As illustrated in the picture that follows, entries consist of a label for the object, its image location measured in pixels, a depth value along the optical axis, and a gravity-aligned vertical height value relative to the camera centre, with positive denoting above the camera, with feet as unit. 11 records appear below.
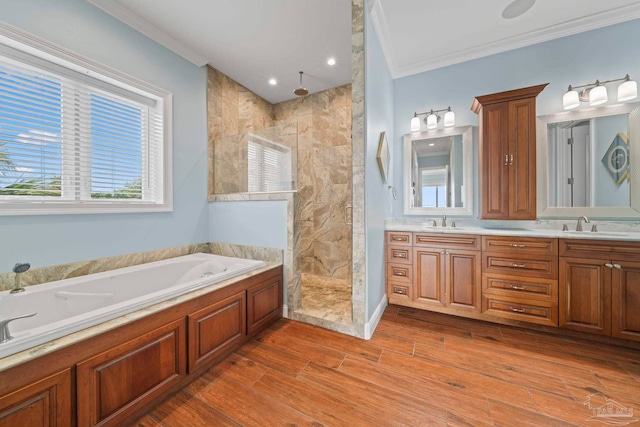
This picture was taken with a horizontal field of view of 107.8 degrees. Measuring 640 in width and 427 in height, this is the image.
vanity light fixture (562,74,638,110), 6.98 +3.69
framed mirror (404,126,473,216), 9.18 +1.64
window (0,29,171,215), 5.40 +2.08
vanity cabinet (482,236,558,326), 6.71 -2.01
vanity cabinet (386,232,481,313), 7.60 -2.07
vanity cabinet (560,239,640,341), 5.97 -2.03
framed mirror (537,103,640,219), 7.18 +1.57
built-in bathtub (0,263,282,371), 3.03 -1.87
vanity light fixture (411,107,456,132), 9.24 +3.77
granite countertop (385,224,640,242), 6.14 -0.64
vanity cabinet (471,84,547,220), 7.60 +1.96
